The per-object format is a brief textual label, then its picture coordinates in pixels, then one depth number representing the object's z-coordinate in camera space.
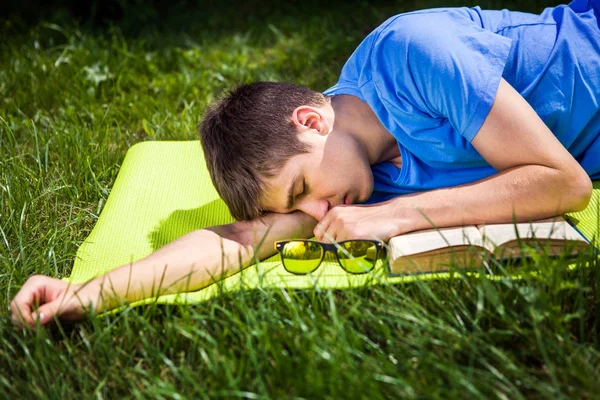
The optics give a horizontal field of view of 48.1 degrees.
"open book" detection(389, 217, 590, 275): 2.20
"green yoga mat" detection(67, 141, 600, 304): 2.27
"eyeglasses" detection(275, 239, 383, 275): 2.39
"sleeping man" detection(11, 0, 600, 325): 2.40
